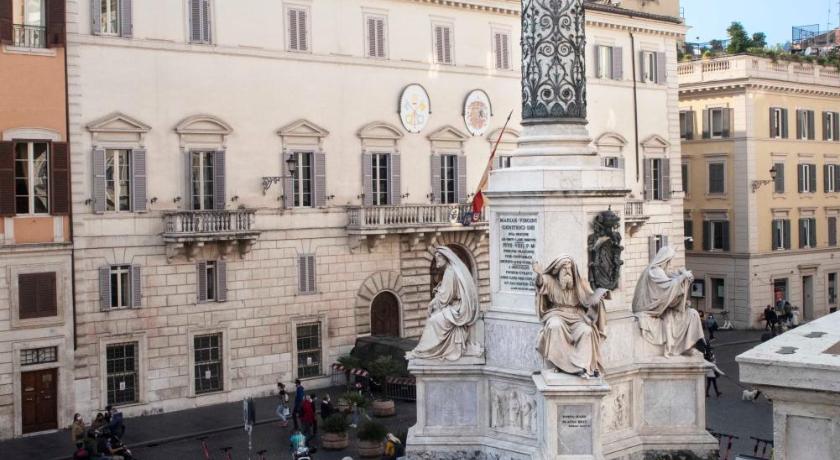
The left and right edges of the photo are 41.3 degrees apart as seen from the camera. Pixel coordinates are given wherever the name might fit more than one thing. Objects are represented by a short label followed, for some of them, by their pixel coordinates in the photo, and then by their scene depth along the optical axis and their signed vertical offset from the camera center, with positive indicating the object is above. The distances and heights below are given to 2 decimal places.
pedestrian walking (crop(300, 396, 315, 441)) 26.50 -4.30
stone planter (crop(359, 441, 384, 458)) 23.62 -4.56
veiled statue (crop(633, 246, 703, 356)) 18.52 -1.49
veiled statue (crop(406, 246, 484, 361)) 18.61 -1.53
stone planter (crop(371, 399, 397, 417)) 29.16 -4.56
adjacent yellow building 51.03 +1.94
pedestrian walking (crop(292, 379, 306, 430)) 27.19 -4.05
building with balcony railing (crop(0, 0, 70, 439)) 27.73 +0.43
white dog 30.48 -4.65
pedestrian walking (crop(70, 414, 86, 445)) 25.59 -4.33
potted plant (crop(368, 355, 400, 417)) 31.44 -3.81
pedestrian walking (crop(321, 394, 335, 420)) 27.33 -4.25
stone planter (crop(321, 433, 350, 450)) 25.03 -4.63
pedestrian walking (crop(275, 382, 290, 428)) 28.14 -4.37
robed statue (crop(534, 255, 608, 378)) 16.80 -1.37
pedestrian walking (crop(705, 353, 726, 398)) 30.78 -4.22
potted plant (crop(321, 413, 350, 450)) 25.03 -4.46
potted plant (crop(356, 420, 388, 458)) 23.59 -4.37
